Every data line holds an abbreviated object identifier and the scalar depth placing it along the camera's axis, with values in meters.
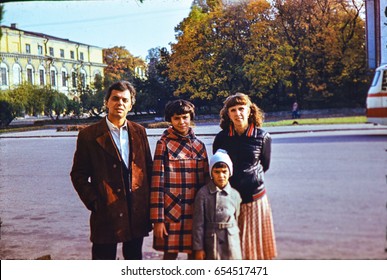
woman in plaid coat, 2.77
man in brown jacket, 2.86
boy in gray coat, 2.75
